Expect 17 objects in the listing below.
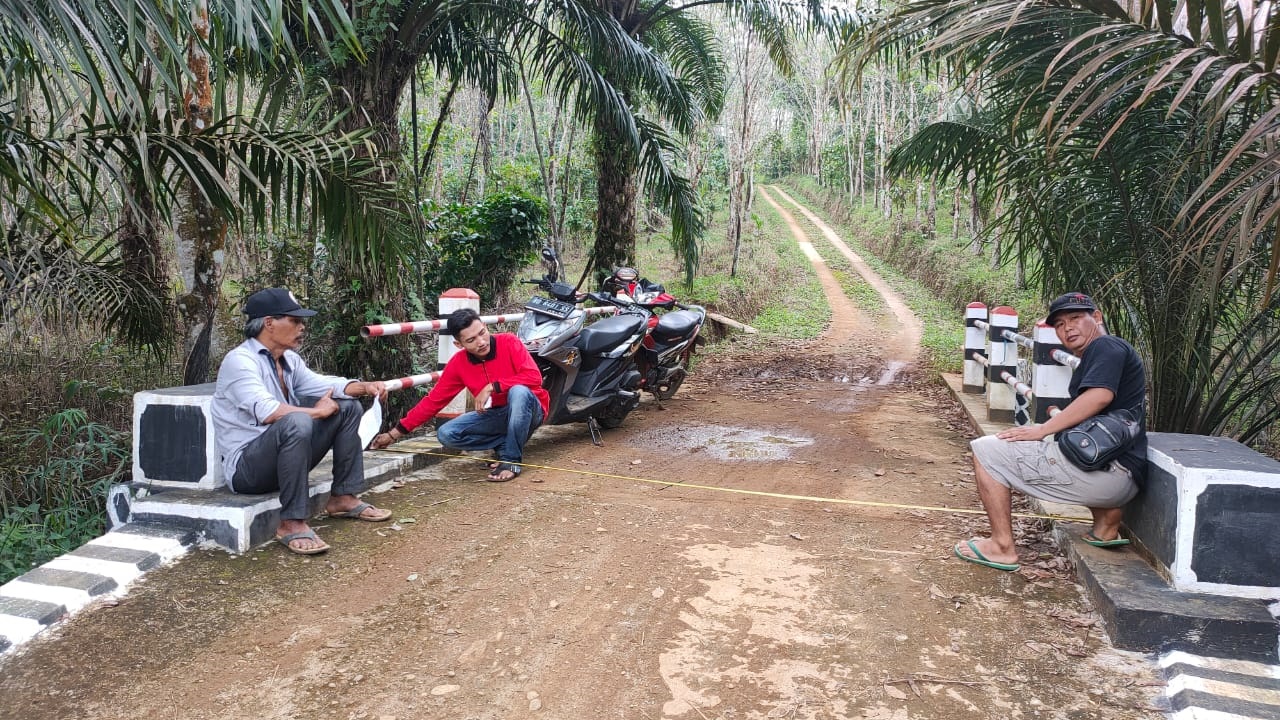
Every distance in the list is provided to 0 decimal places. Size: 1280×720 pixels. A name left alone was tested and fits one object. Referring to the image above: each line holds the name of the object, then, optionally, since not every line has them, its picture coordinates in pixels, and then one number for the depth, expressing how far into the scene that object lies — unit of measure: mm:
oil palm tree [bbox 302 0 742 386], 7371
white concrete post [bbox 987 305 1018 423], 7445
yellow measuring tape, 4788
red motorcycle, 8148
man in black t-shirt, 3773
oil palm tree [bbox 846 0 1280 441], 4098
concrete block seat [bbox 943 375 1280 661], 3100
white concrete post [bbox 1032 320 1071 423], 5785
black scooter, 6254
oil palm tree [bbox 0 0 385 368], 2676
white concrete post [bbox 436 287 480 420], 6473
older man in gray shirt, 3959
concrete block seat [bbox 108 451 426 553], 3957
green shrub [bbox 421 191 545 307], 11945
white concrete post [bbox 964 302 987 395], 8930
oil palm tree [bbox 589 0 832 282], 10109
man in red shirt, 5281
